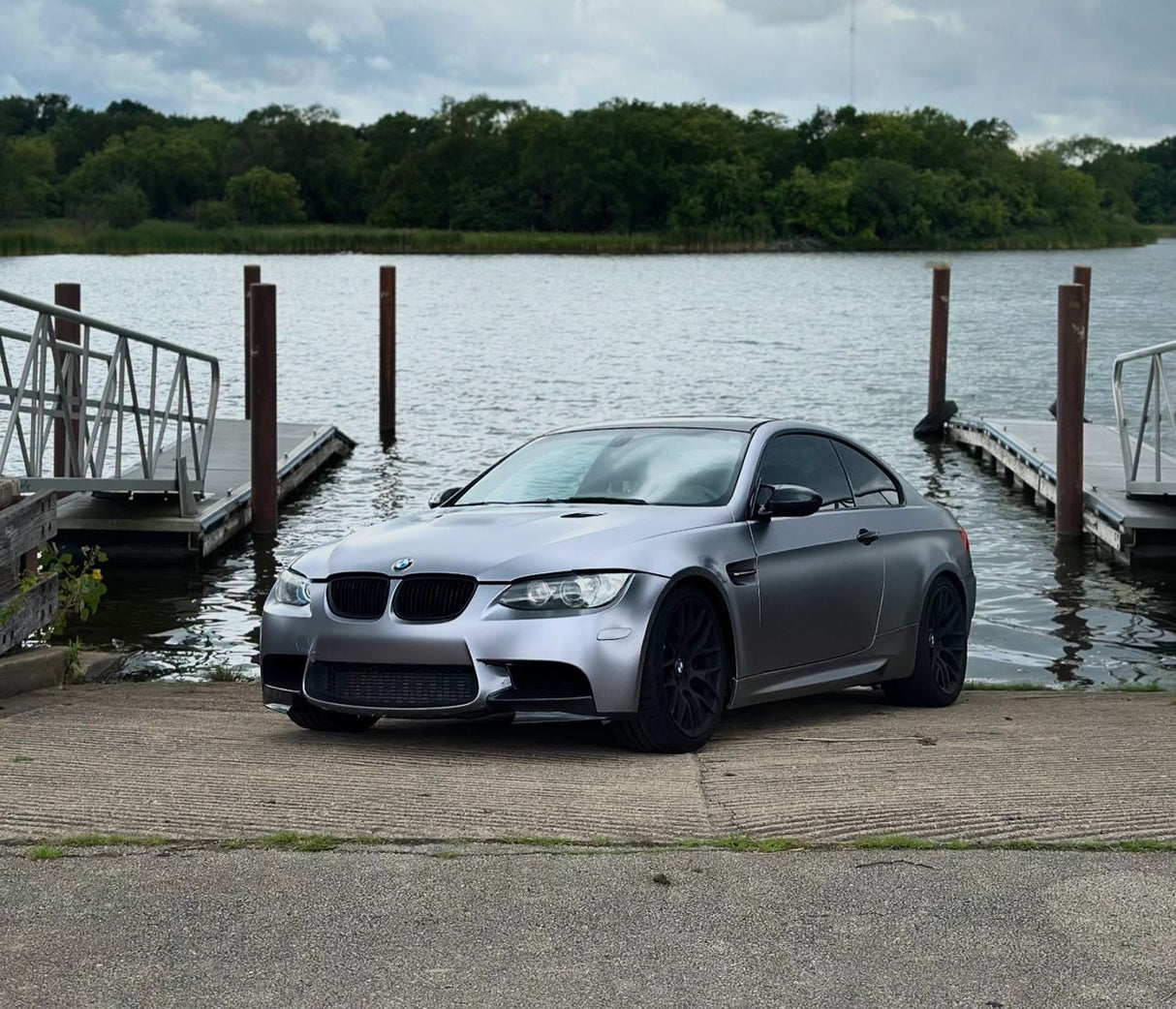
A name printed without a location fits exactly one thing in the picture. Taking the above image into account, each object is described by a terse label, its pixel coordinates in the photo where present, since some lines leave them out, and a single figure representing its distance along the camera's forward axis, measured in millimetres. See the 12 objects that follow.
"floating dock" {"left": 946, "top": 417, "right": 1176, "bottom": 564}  17625
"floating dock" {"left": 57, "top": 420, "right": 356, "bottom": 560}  17453
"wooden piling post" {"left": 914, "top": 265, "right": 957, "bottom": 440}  32375
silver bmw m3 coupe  7359
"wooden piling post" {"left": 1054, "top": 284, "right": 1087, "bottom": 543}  19547
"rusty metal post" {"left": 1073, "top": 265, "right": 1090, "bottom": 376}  26688
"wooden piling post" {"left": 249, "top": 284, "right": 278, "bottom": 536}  19641
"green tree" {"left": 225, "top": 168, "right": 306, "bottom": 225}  145875
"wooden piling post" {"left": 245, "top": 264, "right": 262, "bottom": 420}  28906
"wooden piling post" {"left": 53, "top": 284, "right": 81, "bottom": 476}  15842
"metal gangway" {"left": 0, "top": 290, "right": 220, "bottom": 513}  14289
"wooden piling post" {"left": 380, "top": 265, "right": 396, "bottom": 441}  31812
